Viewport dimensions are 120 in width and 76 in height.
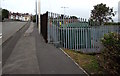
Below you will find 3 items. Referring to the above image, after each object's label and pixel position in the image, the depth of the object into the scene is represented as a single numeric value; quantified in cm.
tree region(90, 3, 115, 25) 2479
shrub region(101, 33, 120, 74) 227
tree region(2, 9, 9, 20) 4133
